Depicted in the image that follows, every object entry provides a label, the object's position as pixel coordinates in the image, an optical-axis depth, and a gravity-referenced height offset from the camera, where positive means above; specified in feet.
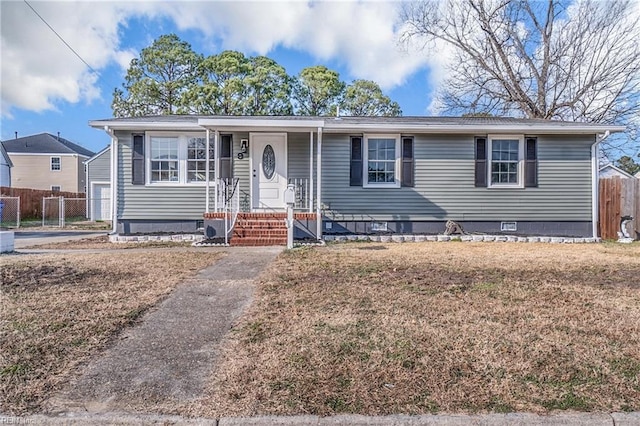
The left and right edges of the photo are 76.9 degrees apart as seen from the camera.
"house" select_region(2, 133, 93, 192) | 105.70 +11.55
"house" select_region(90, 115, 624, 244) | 36.24 +3.19
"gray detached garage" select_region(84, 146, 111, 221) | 81.35 +5.35
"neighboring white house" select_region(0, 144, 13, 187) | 93.91 +9.88
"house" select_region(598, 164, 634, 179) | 95.69 +9.60
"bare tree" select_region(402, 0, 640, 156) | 60.54 +24.98
